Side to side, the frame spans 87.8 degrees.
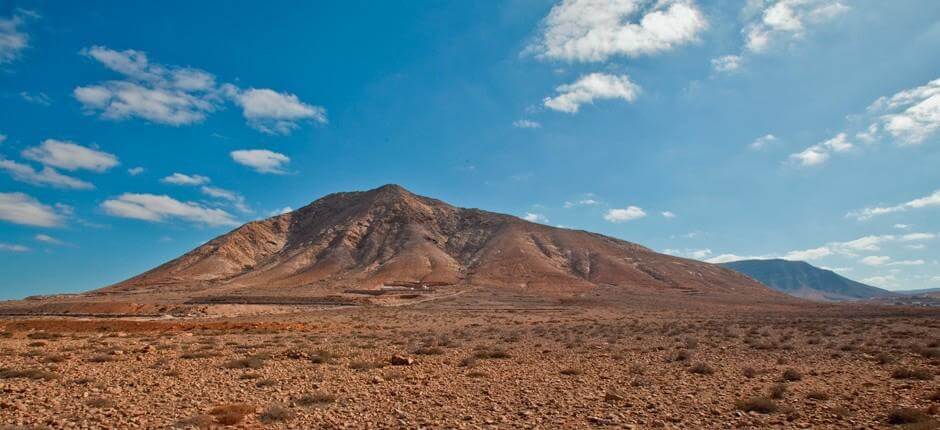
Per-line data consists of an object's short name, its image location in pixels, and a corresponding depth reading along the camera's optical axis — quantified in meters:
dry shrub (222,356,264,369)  15.96
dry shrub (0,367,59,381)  13.45
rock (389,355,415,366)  16.55
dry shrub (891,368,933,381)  13.50
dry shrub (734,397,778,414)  10.10
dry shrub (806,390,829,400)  11.16
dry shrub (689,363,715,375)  14.70
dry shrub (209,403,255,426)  9.37
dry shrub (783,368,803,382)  13.71
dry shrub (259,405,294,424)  9.64
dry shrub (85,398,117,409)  10.34
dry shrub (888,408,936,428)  9.05
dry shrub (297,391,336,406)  10.94
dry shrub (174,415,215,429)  9.12
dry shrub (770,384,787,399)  11.26
